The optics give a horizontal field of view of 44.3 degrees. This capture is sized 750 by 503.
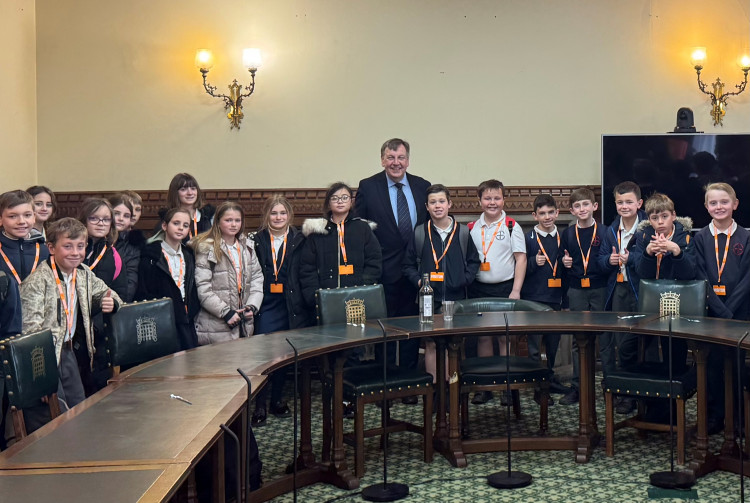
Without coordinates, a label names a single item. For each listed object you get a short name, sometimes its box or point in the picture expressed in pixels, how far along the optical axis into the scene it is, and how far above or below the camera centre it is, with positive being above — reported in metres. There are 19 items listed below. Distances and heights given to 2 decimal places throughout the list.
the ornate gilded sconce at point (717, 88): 8.23 +1.38
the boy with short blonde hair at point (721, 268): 5.67 -0.17
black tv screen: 8.02 +0.66
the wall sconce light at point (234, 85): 7.97 +1.45
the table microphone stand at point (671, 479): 4.69 -1.23
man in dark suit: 6.68 +0.23
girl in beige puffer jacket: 5.94 -0.21
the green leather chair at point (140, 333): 4.71 -0.43
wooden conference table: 2.54 -0.57
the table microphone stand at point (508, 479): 4.77 -1.23
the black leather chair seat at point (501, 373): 5.38 -0.75
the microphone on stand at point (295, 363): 4.22 -0.62
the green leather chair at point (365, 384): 4.98 -0.75
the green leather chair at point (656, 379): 5.07 -0.76
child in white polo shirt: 6.57 -0.04
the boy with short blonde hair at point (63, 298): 4.67 -0.23
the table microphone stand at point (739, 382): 4.20 -0.65
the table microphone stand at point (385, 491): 4.62 -1.24
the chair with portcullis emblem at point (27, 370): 3.69 -0.48
